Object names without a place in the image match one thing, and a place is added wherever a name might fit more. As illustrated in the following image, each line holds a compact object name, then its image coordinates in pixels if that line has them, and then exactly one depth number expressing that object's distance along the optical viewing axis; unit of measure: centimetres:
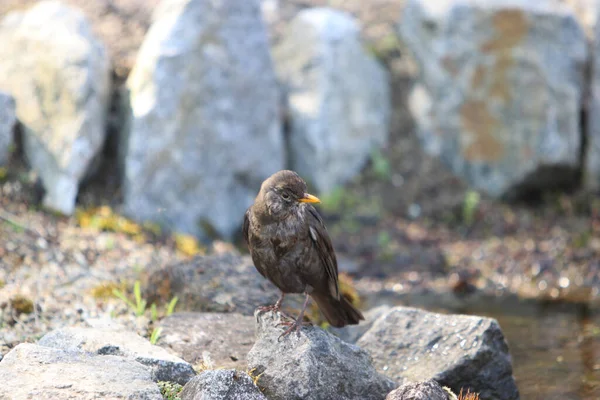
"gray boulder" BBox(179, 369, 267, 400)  818
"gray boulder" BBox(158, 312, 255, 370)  1039
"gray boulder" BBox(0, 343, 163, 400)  788
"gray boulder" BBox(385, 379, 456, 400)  871
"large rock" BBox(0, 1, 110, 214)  1683
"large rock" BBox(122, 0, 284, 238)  1820
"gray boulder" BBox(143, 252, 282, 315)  1200
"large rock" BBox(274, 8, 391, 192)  2161
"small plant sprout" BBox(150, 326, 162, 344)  1055
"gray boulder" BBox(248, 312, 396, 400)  902
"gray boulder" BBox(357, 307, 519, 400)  1077
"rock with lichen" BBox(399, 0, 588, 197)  2103
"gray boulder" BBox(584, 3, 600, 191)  2087
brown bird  970
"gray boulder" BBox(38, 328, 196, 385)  914
